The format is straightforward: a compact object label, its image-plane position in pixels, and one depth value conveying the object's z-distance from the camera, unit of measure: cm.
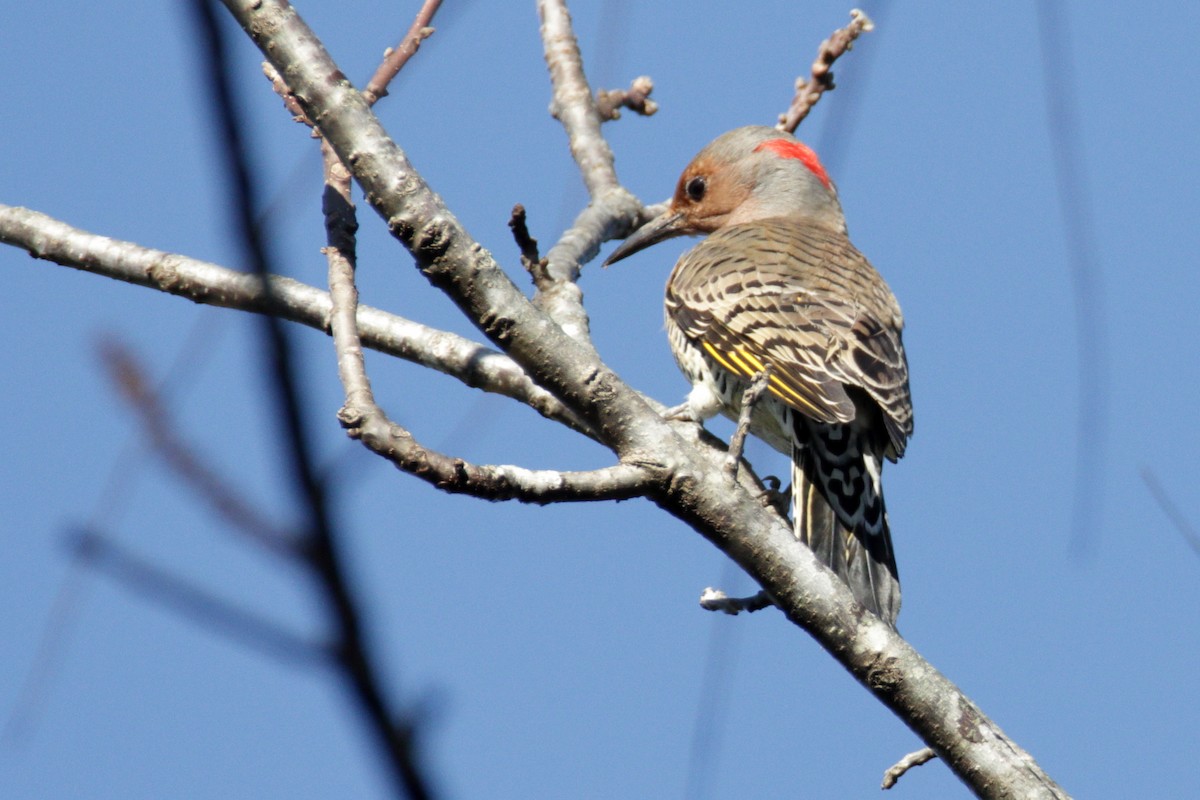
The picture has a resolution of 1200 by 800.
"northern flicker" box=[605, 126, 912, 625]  861
